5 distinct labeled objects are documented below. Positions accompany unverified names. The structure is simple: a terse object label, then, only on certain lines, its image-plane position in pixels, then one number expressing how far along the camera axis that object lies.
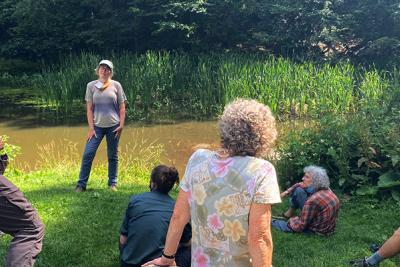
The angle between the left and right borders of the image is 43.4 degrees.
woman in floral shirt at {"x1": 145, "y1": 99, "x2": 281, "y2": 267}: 2.20
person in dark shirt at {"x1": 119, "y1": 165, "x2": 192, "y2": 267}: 3.41
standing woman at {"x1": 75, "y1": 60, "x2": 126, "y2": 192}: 5.86
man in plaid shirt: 4.81
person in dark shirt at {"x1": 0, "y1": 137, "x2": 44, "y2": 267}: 3.09
